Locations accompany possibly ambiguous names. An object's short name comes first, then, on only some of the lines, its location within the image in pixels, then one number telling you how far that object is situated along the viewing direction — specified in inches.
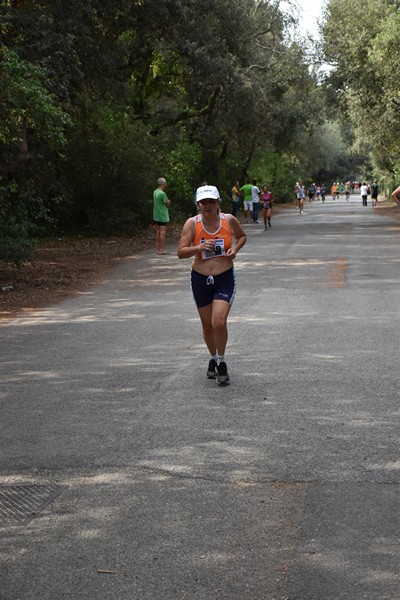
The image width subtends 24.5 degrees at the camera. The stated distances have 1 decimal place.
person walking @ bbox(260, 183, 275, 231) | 1353.3
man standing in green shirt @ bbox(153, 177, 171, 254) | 915.4
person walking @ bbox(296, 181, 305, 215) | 1928.5
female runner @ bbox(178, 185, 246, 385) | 328.5
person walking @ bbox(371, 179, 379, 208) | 2444.6
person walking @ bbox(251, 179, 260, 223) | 1537.9
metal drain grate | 195.2
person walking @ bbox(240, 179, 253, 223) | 1523.1
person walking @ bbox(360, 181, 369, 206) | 2500.0
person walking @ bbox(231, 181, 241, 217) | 1565.0
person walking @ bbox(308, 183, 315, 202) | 3267.2
